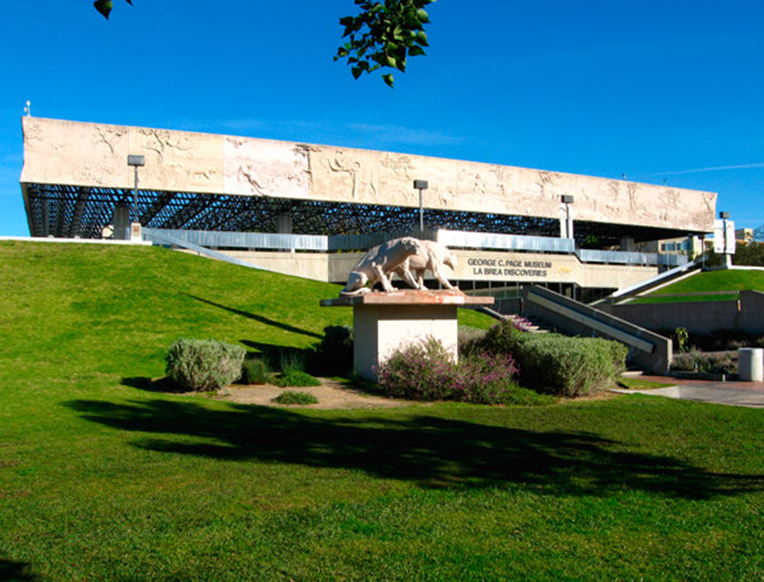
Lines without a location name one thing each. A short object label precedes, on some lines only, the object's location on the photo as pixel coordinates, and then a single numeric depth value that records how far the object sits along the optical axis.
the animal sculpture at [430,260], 13.96
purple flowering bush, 12.35
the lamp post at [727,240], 46.41
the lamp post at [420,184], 34.38
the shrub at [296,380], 13.72
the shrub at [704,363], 17.80
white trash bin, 16.22
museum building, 39.34
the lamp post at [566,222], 49.79
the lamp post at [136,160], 30.83
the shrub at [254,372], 13.76
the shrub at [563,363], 13.13
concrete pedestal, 13.70
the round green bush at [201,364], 12.48
